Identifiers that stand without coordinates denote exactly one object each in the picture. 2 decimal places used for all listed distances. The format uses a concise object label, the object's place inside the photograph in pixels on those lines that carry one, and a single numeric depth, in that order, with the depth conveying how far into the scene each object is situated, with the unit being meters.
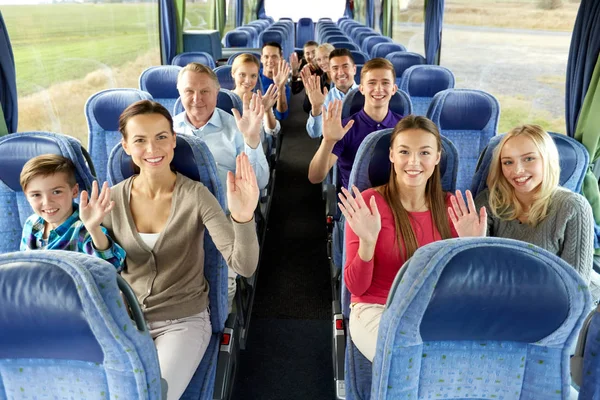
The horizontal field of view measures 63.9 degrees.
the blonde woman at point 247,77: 3.97
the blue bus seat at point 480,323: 1.12
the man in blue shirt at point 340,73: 4.17
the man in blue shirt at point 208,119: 2.90
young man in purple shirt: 3.03
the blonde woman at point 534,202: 2.05
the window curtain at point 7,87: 2.99
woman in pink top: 1.93
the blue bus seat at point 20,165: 2.25
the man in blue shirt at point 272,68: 5.07
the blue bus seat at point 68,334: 1.04
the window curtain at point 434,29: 7.64
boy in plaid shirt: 1.85
